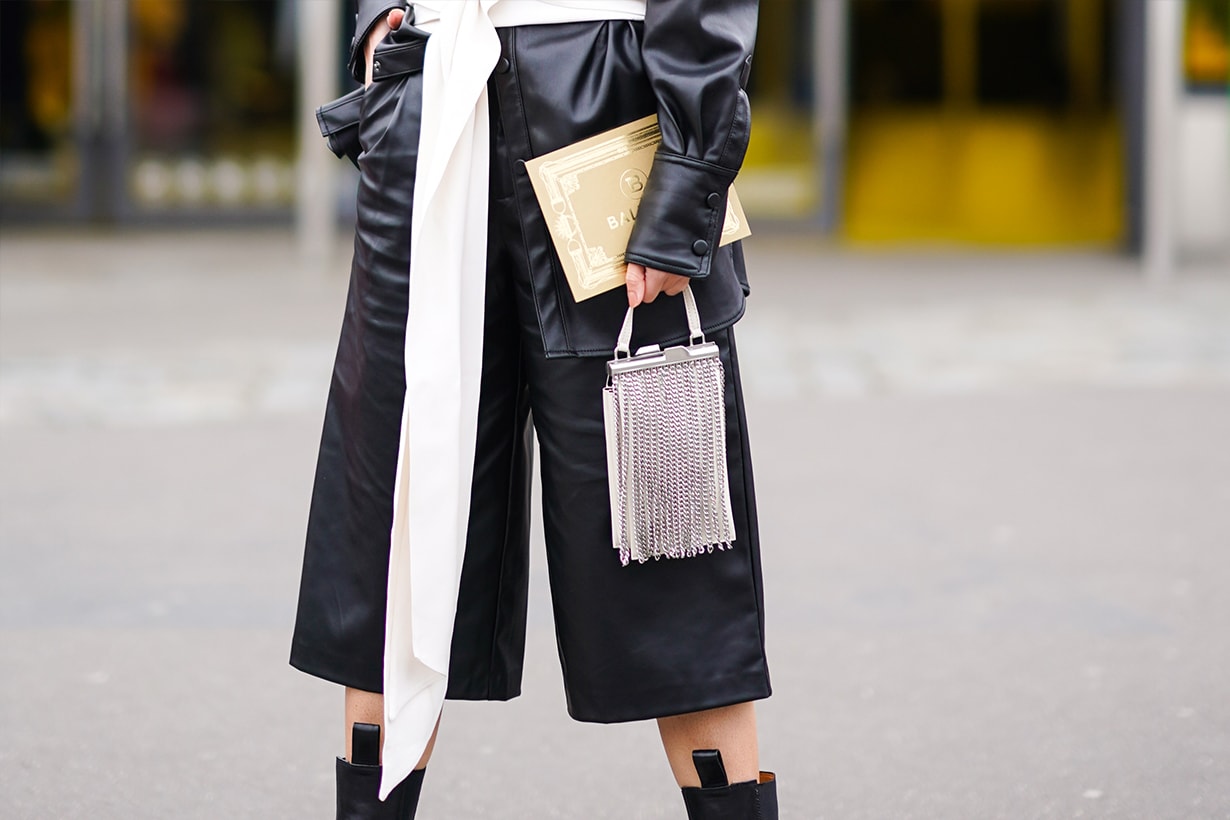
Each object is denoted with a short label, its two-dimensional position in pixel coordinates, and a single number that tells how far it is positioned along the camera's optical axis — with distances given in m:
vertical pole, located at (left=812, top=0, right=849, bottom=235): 22.53
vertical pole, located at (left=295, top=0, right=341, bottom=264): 16.70
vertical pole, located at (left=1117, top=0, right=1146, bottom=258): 20.23
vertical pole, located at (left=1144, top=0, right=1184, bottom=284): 16.65
